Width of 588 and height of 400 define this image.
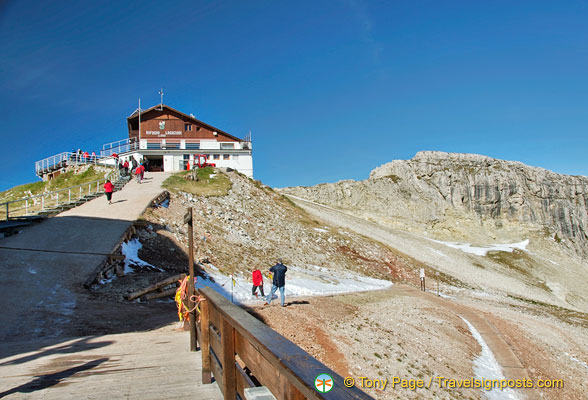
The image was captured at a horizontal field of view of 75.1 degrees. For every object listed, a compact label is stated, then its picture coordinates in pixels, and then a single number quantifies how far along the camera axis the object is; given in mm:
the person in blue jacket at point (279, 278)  16797
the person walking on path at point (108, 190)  28016
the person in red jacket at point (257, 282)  18797
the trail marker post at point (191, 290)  7426
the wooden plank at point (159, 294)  15781
